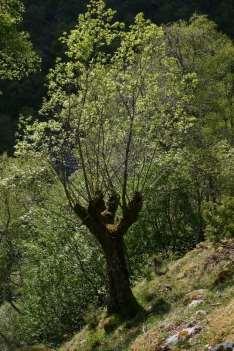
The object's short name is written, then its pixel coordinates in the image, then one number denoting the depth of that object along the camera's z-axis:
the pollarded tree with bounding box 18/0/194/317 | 19.38
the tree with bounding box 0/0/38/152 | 15.80
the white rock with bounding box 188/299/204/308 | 15.15
